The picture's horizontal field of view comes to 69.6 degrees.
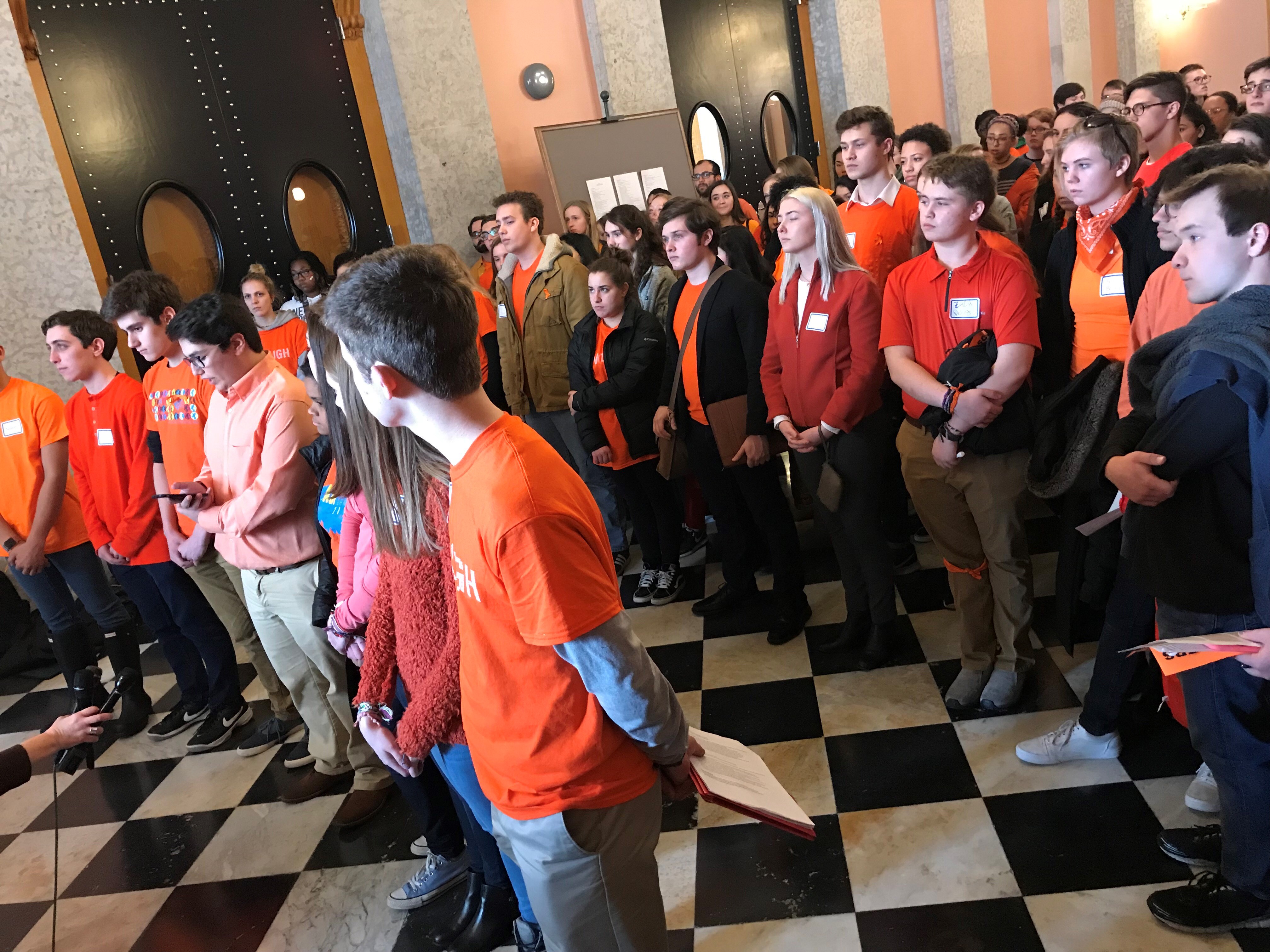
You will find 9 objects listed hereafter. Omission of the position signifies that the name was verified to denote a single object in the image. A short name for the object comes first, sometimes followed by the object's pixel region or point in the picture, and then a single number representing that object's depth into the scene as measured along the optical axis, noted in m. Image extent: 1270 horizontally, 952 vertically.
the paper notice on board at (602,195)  7.07
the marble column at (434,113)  6.38
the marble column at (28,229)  4.68
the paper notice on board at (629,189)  7.20
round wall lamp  7.18
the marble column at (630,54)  7.23
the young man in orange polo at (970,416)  2.37
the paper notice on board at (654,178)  7.30
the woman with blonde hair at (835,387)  2.77
